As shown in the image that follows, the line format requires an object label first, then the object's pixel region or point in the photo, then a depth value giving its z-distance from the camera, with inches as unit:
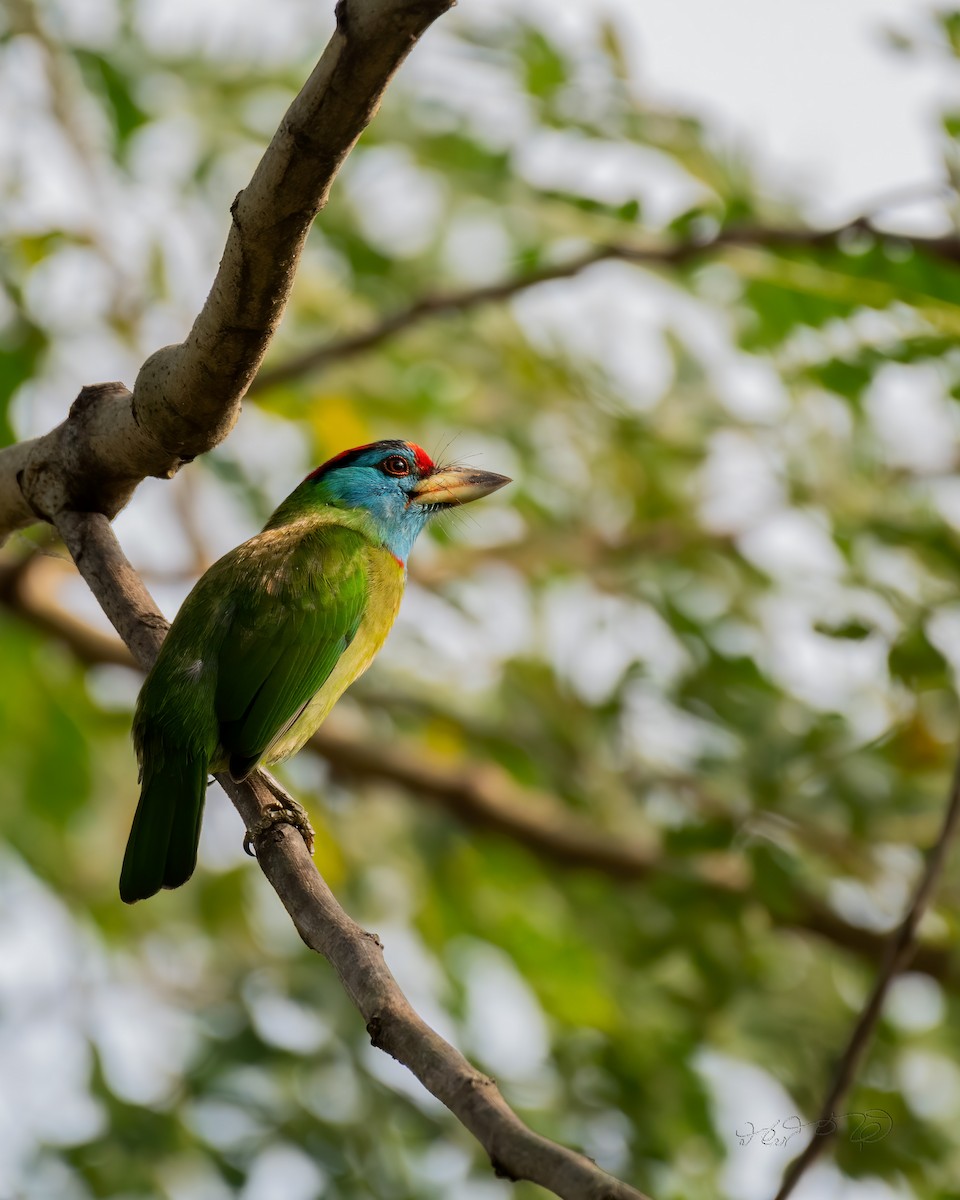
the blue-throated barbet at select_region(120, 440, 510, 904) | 241.3
